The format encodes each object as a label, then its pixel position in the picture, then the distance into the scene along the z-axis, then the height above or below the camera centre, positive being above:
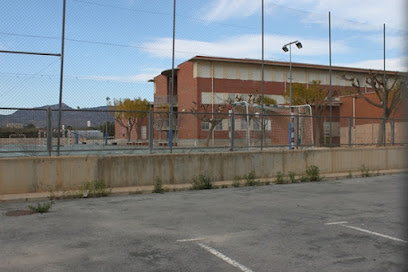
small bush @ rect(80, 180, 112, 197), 10.38 -1.32
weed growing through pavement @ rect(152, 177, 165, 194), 11.07 -1.35
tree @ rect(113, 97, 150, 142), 11.87 +0.63
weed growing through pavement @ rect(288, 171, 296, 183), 13.51 -1.30
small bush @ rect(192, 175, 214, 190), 11.83 -1.30
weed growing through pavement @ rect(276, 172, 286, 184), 13.17 -1.30
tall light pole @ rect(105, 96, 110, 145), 11.51 +0.22
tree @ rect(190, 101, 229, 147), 13.14 +0.73
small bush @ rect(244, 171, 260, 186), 12.64 -1.29
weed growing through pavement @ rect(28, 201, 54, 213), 8.08 -1.41
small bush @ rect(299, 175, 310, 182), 13.77 -1.36
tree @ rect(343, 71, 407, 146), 18.41 +2.20
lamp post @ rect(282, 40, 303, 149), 15.33 +0.20
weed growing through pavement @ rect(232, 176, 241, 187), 12.34 -1.31
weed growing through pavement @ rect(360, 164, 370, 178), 15.52 -1.24
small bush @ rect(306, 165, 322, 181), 13.98 -1.21
